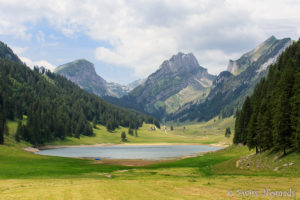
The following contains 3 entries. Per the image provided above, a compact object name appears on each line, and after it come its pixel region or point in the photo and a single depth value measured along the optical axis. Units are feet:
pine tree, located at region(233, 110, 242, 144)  352.16
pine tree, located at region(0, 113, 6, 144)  419.87
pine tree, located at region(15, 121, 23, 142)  497.05
